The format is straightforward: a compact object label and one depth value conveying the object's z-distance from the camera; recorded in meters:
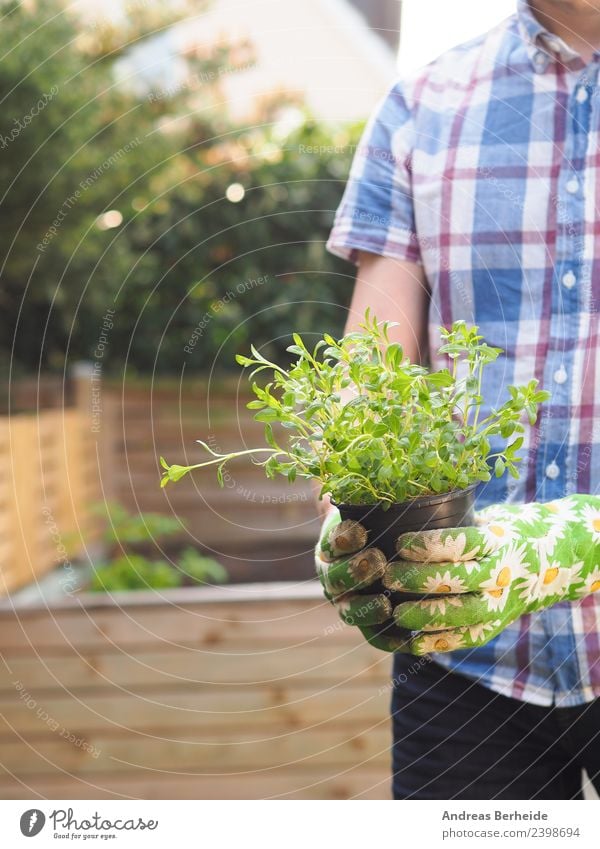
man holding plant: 1.19
